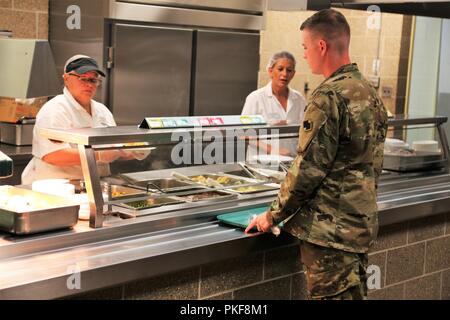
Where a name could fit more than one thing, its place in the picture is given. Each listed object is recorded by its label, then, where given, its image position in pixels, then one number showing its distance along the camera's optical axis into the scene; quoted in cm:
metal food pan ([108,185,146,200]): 285
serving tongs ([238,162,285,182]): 351
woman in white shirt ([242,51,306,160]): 490
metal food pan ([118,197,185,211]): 290
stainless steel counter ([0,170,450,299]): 226
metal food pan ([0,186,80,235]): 246
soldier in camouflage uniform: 264
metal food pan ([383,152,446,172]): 425
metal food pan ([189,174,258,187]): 334
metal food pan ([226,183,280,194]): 339
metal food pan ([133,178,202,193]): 302
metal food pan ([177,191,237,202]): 316
